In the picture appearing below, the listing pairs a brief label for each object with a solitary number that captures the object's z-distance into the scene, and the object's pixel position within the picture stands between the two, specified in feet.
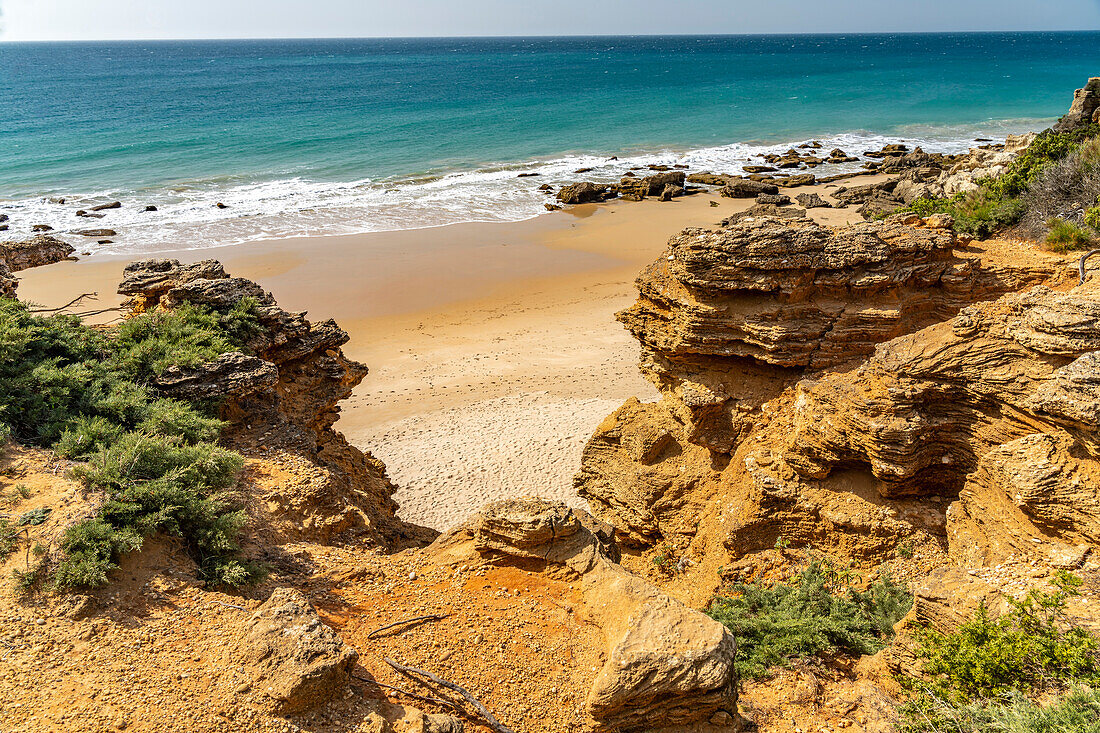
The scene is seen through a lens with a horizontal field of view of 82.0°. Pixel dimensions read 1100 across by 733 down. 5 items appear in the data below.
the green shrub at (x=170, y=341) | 31.78
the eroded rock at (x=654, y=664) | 17.20
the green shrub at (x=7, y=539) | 20.38
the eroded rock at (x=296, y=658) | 16.08
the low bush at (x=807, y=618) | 23.27
